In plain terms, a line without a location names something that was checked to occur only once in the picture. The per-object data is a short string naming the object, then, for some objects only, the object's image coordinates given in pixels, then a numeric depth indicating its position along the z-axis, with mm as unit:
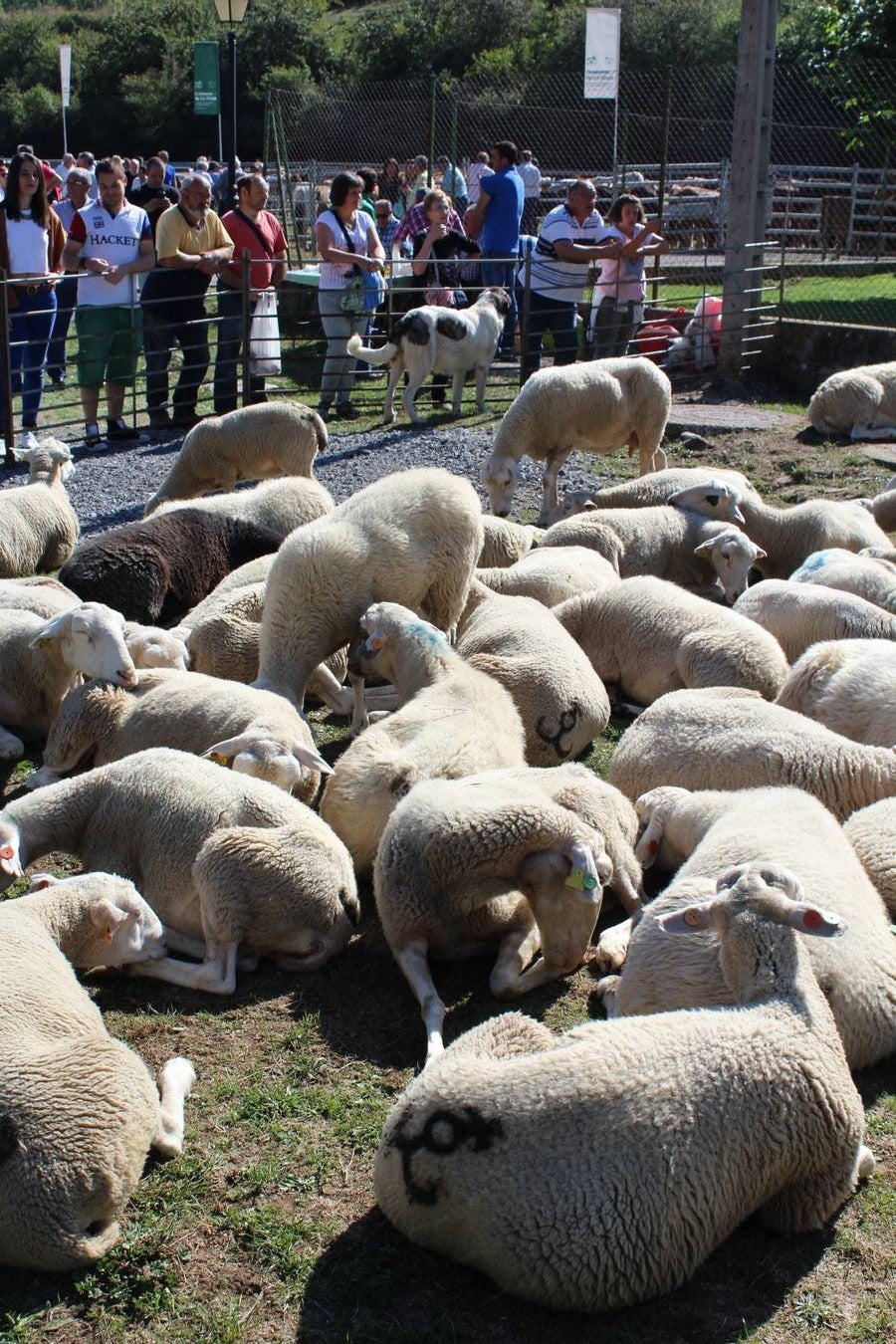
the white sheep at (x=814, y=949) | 3551
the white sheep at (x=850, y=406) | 12070
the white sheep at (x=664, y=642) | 5809
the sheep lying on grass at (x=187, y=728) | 4828
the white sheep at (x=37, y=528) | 7965
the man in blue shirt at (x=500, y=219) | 13969
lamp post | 14477
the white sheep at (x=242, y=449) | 9602
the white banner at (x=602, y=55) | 16453
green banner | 17688
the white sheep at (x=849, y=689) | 5215
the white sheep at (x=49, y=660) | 5453
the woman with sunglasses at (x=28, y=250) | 11164
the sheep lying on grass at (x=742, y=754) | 4707
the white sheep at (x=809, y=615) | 6148
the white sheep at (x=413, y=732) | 4637
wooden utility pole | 13852
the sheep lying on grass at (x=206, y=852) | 4074
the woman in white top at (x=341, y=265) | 12641
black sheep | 6805
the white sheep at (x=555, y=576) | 6785
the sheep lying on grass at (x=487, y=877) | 3965
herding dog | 12664
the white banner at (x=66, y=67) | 21484
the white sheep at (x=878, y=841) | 4207
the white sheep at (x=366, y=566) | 6016
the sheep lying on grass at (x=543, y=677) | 5480
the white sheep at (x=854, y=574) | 6625
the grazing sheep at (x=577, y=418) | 9766
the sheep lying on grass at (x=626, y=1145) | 2773
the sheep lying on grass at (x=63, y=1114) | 2912
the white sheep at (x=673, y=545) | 7348
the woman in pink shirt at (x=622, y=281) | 13188
